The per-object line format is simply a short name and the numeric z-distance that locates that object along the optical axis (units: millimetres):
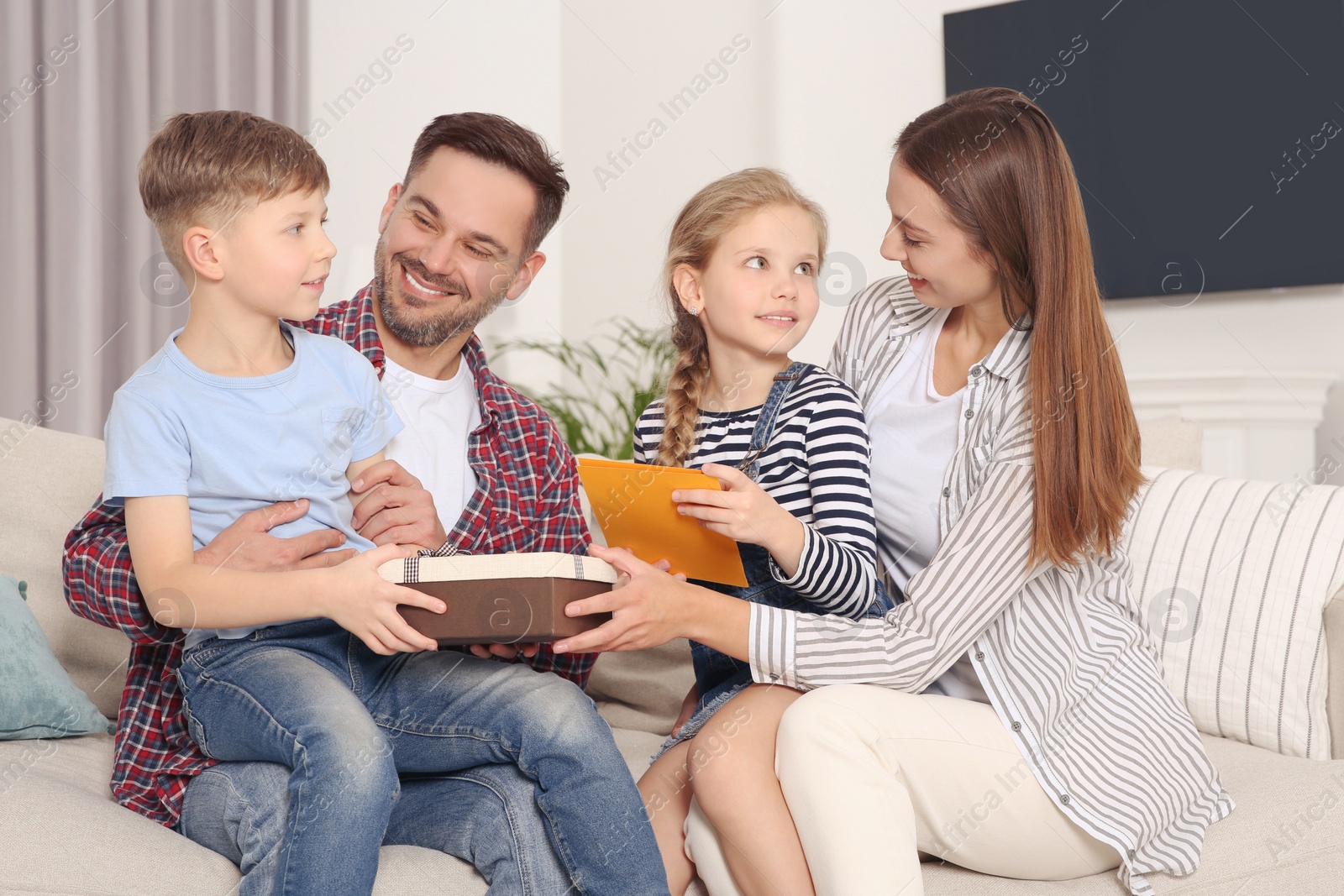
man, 1125
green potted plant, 3348
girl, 1145
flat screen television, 3066
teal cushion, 1381
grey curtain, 2930
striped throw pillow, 1551
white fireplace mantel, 3025
